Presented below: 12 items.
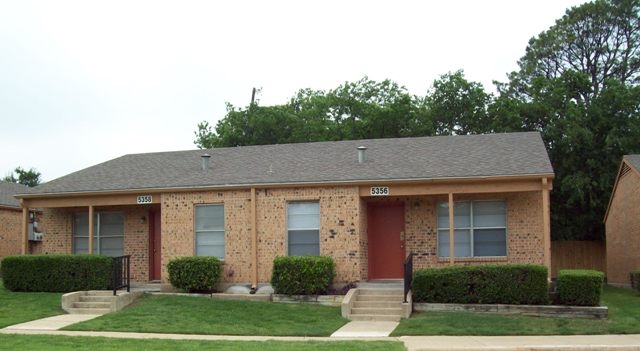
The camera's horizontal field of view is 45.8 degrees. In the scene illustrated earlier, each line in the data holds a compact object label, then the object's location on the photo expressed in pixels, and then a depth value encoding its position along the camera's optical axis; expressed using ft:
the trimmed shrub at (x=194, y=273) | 63.72
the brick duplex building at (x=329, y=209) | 62.75
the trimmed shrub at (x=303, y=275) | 60.85
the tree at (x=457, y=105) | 116.37
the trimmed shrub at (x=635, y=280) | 70.61
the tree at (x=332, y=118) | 124.47
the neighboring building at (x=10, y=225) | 96.78
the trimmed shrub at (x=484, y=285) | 54.39
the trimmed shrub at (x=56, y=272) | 64.80
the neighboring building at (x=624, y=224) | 80.64
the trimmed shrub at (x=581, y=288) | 53.31
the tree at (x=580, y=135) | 100.01
